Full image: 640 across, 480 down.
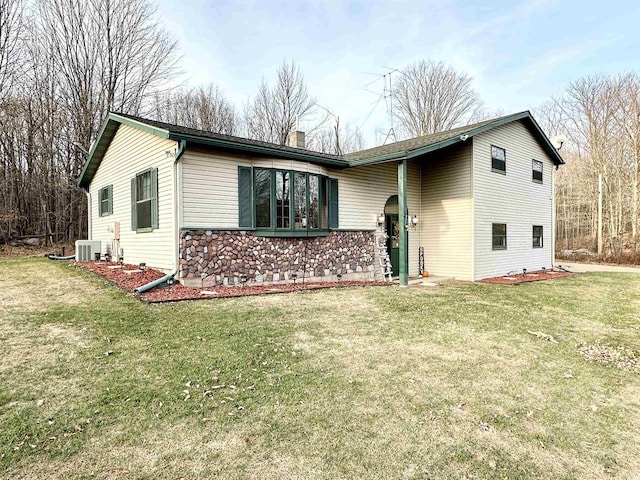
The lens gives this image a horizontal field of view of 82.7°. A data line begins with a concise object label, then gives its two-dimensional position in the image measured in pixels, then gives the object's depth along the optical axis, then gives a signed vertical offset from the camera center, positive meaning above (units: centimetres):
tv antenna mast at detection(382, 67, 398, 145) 1374 +595
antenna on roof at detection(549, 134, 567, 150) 1320 +366
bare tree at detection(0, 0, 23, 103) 1520 +855
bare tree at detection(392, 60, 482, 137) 2388 +931
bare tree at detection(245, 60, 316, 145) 2402 +907
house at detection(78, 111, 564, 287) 776 +98
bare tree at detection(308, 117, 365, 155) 2534 +733
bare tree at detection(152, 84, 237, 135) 2261 +847
